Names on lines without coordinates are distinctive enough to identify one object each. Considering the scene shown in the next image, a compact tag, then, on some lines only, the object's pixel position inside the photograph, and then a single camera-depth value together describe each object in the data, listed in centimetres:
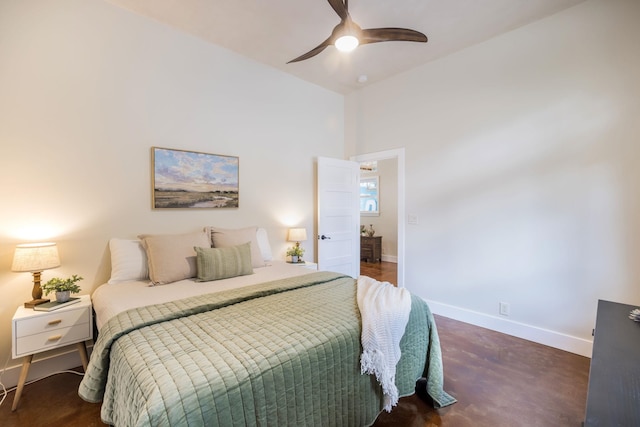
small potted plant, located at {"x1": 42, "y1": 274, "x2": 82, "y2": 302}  210
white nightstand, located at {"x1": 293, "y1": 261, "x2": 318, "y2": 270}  350
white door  396
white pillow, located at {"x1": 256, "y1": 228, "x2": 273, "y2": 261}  321
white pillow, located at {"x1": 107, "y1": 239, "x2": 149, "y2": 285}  236
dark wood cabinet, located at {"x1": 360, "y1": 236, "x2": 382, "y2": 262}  662
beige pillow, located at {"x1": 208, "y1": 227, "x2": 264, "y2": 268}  279
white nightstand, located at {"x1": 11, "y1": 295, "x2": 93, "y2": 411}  186
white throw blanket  150
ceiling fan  202
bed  103
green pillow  238
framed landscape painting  279
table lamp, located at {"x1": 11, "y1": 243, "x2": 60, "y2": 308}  194
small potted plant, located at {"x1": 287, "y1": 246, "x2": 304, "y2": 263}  363
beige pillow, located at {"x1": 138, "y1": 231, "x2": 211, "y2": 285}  232
